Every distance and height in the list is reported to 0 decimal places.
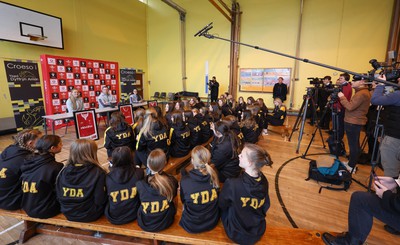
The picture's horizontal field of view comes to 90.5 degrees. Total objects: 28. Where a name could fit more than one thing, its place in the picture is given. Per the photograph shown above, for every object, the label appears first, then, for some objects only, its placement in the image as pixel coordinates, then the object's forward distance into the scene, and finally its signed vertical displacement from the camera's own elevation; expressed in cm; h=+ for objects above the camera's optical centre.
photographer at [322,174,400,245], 130 -82
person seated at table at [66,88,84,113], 525 -36
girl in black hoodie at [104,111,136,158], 297 -66
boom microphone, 274 +81
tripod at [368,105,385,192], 239 -53
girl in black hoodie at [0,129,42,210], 175 -72
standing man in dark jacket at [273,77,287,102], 796 +6
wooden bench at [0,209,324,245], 152 -114
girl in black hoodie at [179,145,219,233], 150 -79
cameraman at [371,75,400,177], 205 -41
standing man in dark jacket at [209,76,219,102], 874 +8
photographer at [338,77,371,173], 288 -35
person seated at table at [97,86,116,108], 605 -34
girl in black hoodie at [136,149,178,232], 150 -80
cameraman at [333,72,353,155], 383 -36
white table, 446 -61
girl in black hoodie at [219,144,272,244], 137 -76
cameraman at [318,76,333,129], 629 -54
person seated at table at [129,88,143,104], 732 -32
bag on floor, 269 -116
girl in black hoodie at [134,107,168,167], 272 -65
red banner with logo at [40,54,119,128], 598 +35
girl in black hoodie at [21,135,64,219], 164 -74
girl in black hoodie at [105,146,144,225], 159 -78
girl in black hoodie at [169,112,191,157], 303 -72
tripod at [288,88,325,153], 387 -9
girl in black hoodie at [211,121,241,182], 240 -76
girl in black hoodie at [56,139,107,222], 158 -76
